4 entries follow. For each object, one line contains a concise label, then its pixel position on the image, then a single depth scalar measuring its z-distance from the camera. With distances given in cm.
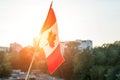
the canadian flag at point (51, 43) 884
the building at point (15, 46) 13462
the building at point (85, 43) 12672
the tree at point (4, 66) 6688
